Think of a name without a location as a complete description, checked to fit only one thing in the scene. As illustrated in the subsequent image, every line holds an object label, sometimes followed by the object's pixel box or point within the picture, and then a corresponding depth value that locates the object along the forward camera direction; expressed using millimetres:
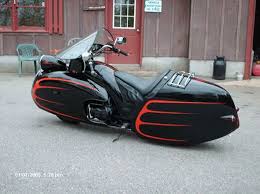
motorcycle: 4852
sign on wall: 11375
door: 11656
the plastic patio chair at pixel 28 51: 11082
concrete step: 11729
